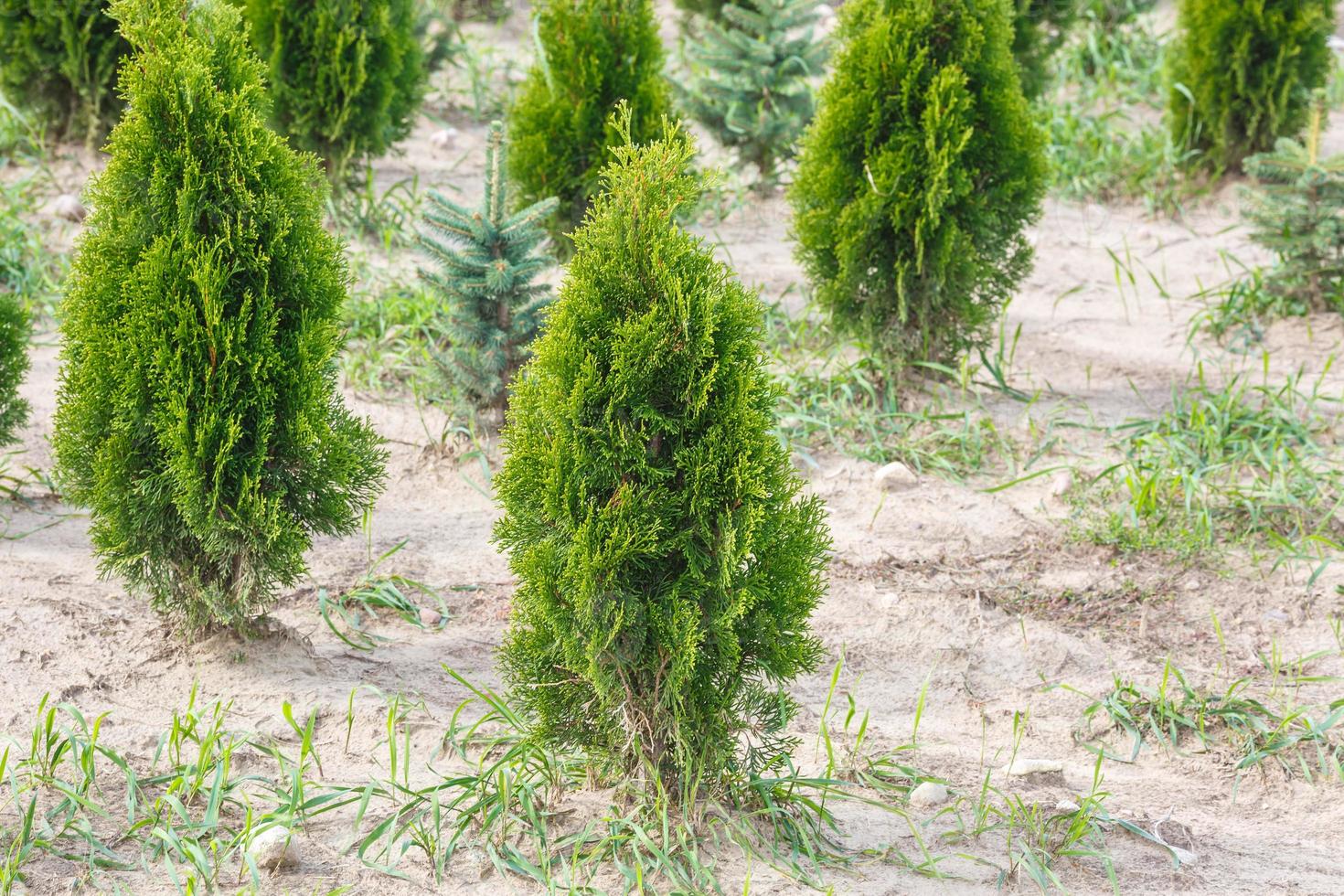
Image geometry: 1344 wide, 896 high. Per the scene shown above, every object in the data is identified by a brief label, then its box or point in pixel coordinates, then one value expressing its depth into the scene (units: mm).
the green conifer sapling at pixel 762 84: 16062
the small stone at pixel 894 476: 11021
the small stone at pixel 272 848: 6395
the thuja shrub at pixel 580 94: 12742
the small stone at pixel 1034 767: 7645
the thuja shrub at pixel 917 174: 11133
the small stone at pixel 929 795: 7301
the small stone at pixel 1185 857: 6973
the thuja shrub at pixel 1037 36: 17891
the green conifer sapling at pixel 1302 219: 12937
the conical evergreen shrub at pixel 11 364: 9359
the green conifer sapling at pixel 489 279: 10234
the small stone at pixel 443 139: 18078
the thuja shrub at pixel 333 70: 14391
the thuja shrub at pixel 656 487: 6066
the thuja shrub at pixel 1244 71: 16516
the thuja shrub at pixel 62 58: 15000
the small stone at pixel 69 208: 14617
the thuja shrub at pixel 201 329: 7254
